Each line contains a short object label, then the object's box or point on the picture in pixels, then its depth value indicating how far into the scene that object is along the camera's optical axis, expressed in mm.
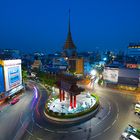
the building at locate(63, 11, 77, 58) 77500
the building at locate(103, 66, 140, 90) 49062
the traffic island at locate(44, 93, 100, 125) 31266
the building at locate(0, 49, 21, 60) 139225
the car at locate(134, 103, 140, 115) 33172
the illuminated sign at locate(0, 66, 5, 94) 38531
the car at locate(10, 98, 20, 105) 39916
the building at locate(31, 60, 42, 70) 84238
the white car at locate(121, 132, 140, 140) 23656
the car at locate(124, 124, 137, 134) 25347
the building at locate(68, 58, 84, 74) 69750
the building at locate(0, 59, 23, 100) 39000
